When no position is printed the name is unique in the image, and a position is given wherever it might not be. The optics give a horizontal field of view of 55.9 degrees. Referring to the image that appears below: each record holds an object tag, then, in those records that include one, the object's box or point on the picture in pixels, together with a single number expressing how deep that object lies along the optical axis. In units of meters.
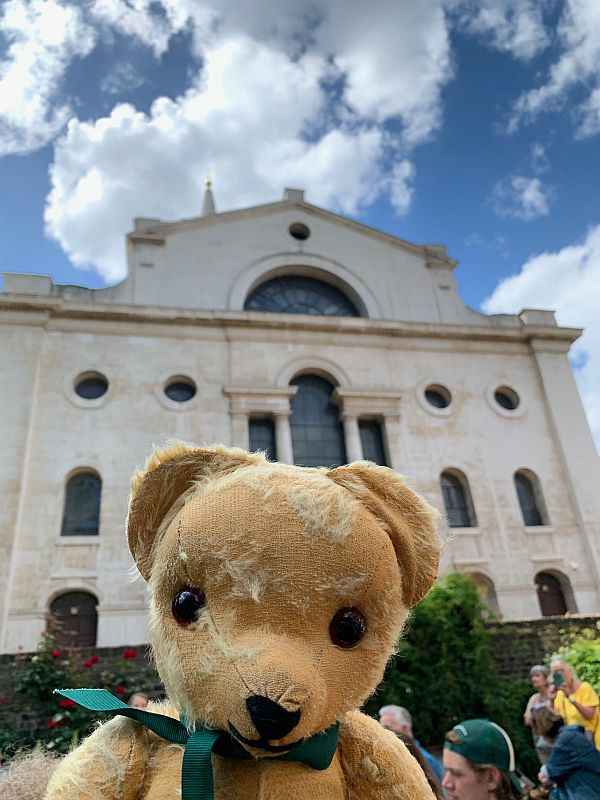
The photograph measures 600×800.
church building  13.13
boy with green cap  3.16
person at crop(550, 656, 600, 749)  5.88
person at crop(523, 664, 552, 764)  6.25
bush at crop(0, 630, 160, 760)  7.89
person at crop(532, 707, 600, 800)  4.20
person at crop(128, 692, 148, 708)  5.68
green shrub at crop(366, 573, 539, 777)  9.22
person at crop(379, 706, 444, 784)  4.80
